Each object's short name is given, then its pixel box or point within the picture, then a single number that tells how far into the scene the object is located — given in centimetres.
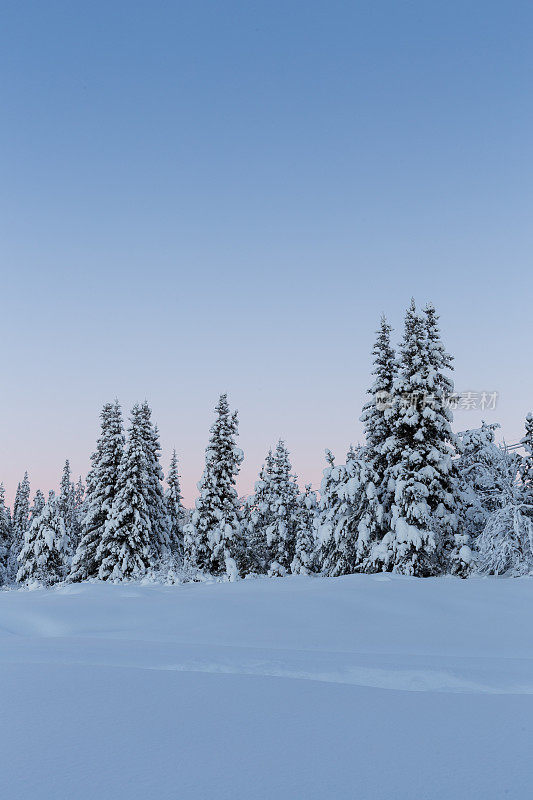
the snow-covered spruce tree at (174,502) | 4022
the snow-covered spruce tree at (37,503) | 6606
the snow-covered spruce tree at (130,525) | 2975
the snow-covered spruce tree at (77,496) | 8024
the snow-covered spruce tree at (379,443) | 2208
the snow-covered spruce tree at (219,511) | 2762
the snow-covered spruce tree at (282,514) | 3477
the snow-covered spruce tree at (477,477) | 2262
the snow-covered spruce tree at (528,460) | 2358
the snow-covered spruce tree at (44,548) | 3469
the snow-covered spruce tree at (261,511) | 3619
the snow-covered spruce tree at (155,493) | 3294
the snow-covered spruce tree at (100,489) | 3122
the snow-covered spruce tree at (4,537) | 5427
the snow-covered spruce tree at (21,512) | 7238
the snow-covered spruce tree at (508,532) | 1908
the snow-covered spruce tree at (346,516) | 2180
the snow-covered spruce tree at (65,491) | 5081
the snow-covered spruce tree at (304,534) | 3206
